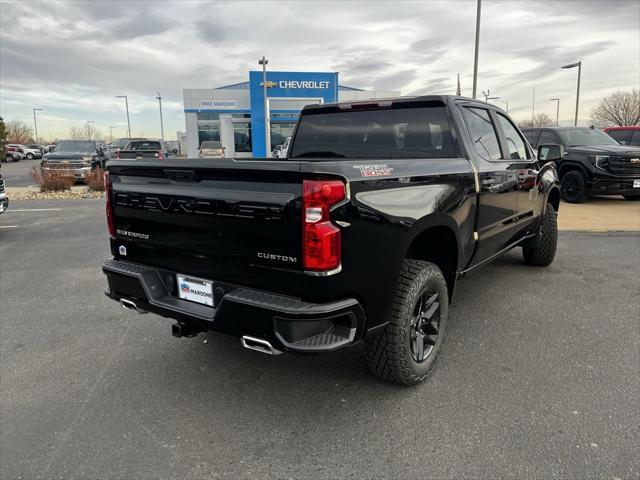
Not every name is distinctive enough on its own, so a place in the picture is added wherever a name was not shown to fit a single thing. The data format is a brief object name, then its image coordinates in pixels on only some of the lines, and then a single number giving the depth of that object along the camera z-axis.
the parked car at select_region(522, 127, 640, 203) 10.52
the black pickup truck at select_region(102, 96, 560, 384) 2.31
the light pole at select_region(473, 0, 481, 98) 17.93
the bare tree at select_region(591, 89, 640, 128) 48.50
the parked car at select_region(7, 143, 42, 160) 46.28
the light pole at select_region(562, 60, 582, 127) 30.23
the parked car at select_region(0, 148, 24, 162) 43.81
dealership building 34.56
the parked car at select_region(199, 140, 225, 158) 25.87
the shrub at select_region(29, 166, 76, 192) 15.02
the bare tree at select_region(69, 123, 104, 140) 112.29
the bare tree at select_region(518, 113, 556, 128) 82.69
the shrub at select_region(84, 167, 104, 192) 15.14
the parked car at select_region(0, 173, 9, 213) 8.07
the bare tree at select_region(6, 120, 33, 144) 67.00
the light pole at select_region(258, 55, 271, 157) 25.27
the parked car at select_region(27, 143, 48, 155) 57.47
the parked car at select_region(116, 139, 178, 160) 17.80
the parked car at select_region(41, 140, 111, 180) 17.05
